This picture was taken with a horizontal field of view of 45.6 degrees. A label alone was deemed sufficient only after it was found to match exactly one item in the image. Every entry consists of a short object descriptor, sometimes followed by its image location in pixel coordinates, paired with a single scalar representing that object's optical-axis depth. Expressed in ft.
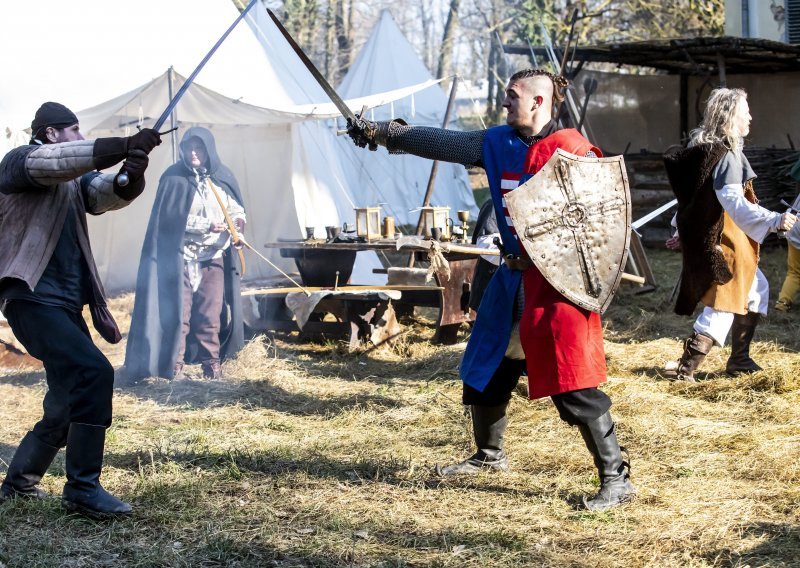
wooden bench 23.21
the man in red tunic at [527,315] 11.18
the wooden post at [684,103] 43.65
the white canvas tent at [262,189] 30.91
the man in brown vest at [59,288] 10.95
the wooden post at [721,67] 34.55
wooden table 22.76
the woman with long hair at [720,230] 16.12
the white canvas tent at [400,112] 43.21
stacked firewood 38.14
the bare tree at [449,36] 77.20
